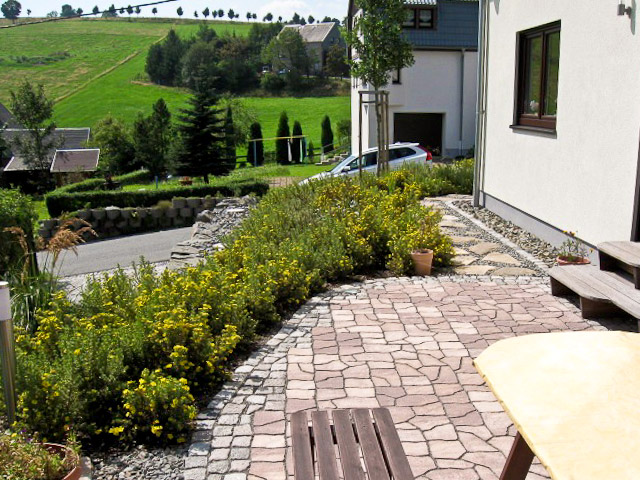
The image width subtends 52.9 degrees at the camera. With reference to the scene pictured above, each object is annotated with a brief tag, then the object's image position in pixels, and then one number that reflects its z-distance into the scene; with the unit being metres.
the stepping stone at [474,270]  7.62
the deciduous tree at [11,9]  133.75
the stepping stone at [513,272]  7.48
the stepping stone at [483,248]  8.59
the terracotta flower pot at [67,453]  3.28
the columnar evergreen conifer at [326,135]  50.06
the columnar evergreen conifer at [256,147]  47.06
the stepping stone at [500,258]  8.02
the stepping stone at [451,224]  10.20
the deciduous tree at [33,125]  47.19
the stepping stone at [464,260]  8.06
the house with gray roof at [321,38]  95.62
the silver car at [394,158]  17.76
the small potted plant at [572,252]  7.05
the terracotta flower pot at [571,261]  7.04
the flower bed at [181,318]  3.94
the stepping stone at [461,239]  9.18
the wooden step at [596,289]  5.33
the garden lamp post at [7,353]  3.67
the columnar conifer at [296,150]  46.38
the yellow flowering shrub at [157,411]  3.92
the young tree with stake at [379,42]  17.00
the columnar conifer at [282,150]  45.84
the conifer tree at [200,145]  34.62
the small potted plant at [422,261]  7.52
